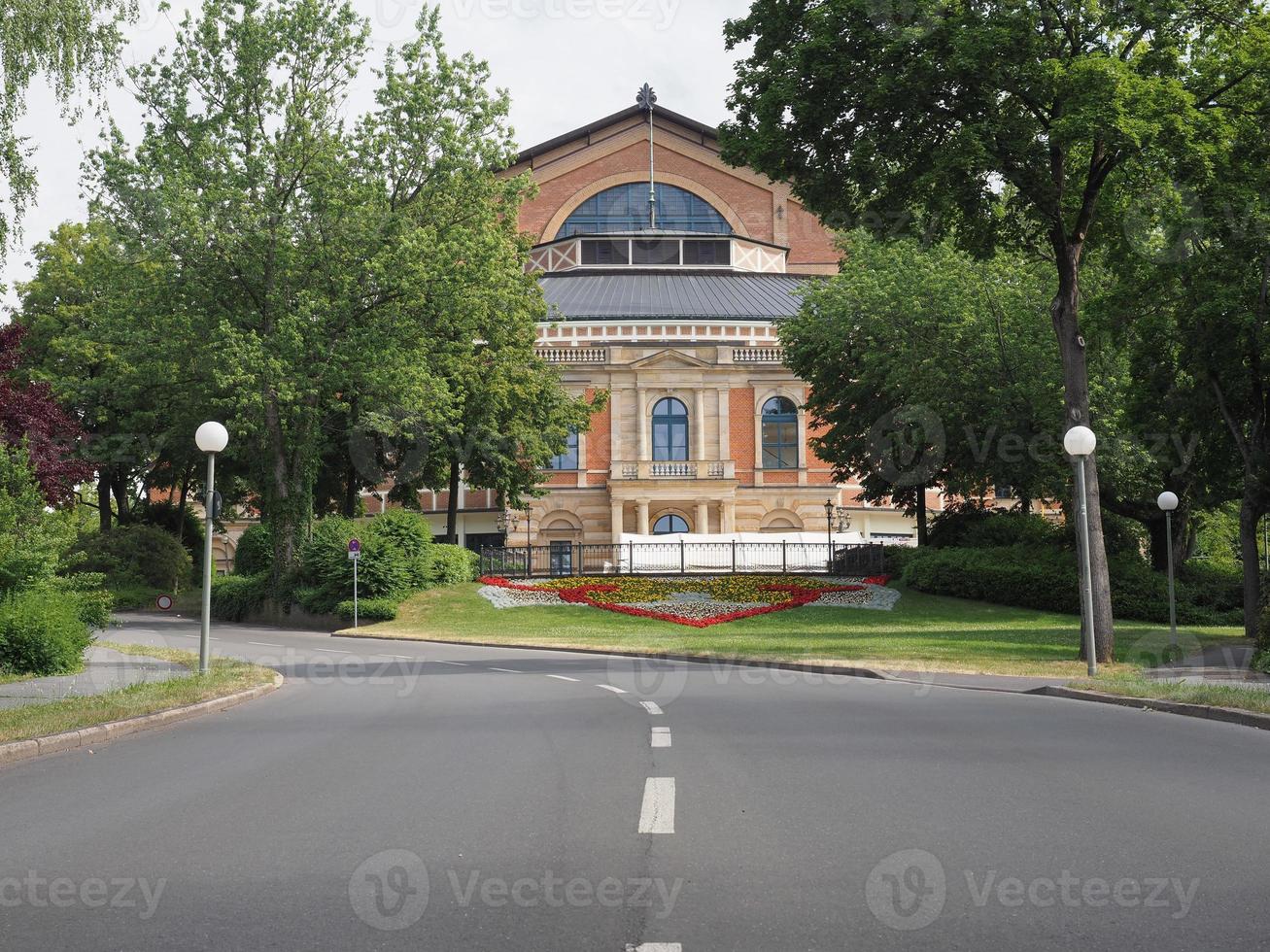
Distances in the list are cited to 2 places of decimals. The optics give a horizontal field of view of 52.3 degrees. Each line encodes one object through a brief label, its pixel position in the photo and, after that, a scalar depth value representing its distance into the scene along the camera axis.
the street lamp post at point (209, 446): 18.91
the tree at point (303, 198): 34.84
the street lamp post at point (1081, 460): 18.83
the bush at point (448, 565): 41.94
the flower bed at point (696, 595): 39.19
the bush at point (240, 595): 41.34
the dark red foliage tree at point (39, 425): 26.95
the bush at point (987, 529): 42.00
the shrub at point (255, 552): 45.12
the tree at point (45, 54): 17.25
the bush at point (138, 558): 47.91
